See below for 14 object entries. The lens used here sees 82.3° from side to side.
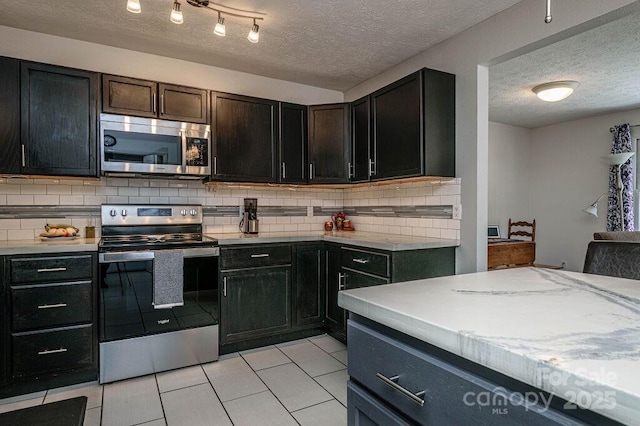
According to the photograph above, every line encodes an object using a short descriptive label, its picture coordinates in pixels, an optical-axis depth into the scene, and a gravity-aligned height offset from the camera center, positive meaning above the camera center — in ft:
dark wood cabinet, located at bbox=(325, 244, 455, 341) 8.48 -1.40
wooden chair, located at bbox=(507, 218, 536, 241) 18.34 -1.08
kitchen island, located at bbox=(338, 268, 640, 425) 1.69 -0.76
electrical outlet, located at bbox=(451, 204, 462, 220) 9.18 -0.03
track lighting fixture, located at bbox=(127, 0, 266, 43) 7.34 +4.41
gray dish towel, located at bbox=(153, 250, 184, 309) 8.46 -1.54
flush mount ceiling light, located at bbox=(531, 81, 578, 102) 12.80 +4.25
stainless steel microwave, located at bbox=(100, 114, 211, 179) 9.05 +1.72
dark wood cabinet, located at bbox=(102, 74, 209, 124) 9.12 +2.97
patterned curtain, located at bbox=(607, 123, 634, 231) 16.66 +1.09
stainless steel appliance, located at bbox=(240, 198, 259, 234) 11.24 -0.11
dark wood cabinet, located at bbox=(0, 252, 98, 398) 7.47 -2.28
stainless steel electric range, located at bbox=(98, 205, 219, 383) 8.16 -2.17
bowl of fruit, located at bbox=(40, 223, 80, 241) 8.83 -0.45
